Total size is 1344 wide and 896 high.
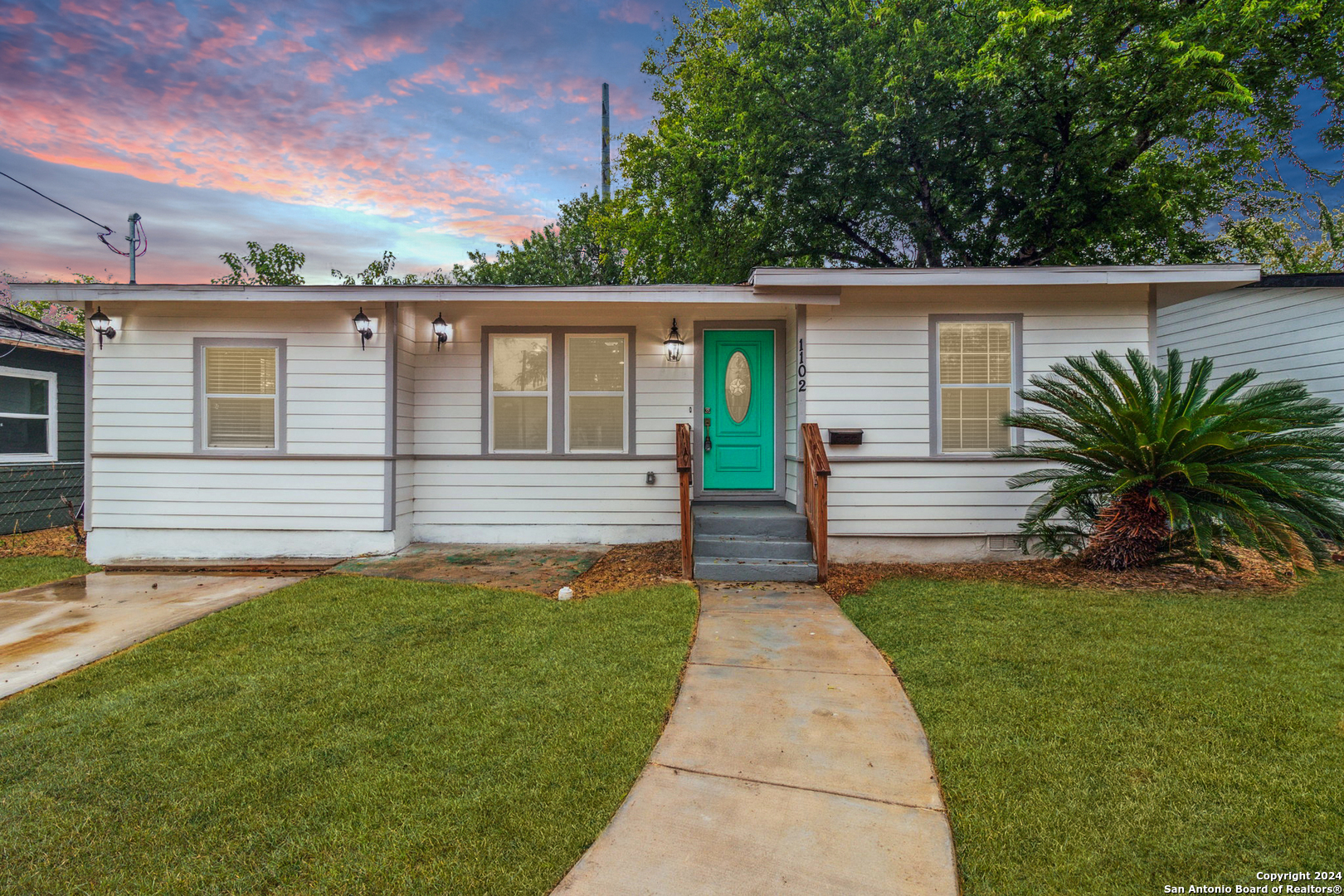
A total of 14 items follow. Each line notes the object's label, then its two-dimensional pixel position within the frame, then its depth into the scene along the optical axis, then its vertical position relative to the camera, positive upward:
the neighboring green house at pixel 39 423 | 7.64 +0.35
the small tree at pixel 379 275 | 22.91 +6.88
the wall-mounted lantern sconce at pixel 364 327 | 6.06 +1.24
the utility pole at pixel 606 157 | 19.16 +9.39
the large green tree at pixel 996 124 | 9.38 +5.67
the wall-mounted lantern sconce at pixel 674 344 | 6.60 +1.15
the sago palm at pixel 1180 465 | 4.38 -0.16
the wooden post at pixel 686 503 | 5.22 -0.48
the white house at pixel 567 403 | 5.99 +0.49
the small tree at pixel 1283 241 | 11.29 +4.33
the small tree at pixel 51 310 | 17.50 +4.34
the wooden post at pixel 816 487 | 5.09 -0.36
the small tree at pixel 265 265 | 17.97 +5.62
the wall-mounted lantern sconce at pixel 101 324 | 6.07 +1.28
